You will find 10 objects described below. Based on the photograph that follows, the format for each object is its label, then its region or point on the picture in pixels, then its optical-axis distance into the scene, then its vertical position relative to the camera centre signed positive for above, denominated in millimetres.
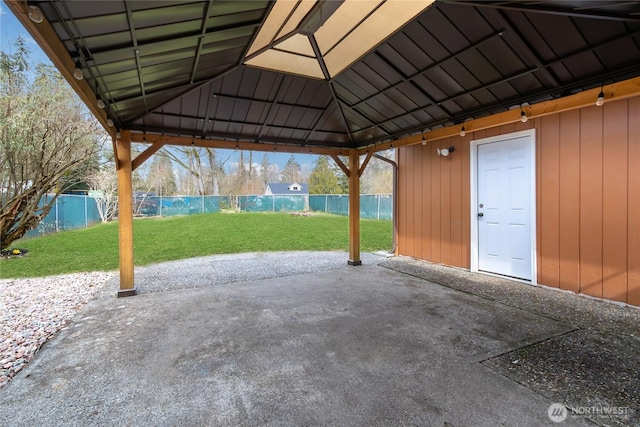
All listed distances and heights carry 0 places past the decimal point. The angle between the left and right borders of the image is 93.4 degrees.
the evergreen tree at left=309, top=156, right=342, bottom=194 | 23250 +2243
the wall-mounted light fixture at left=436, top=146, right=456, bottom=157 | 5498 +1033
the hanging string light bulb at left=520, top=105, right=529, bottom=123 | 3648 +1104
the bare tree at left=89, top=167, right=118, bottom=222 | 12812 +812
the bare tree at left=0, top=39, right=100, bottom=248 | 6012 +1629
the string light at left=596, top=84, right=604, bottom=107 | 3057 +1080
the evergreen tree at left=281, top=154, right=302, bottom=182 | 32188 +4096
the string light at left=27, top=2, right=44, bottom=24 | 1565 +1041
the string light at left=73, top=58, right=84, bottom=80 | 2268 +1047
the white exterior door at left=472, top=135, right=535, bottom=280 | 4434 +0
